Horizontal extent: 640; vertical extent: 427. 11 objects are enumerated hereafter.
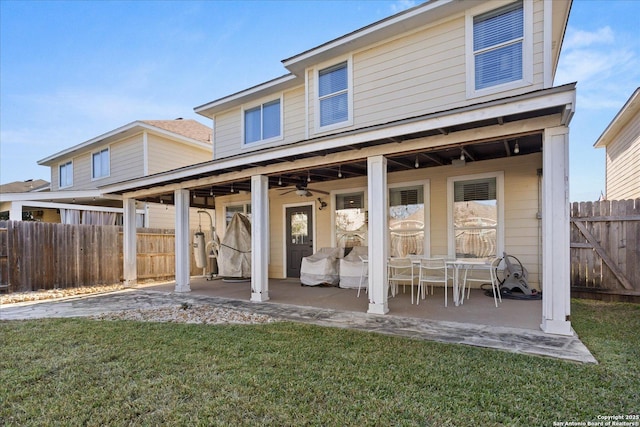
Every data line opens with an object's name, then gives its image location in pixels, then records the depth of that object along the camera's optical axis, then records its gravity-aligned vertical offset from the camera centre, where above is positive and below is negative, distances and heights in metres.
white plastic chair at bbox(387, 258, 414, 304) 6.26 -1.17
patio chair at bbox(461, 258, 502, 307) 5.74 -1.27
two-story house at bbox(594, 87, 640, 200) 8.52 +1.79
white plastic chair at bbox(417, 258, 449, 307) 5.91 -1.16
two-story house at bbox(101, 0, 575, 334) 4.26 +1.03
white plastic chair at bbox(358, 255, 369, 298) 7.30 -1.27
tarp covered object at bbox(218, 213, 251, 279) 9.63 -0.98
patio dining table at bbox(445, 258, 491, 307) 5.54 -0.84
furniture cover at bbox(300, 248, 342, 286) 8.12 -1.28
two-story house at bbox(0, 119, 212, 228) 11.50 +2.11
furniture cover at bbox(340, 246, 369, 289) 7.75 -1.23
